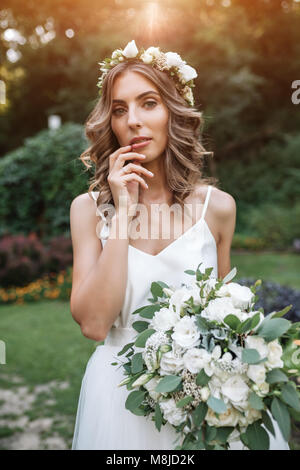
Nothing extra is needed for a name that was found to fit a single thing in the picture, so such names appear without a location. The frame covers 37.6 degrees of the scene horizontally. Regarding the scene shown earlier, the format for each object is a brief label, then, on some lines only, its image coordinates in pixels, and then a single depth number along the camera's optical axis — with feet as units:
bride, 6.47
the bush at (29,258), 30.37
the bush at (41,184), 30.14
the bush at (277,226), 44.60
